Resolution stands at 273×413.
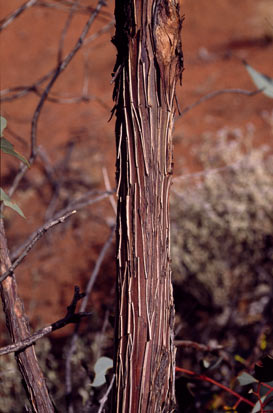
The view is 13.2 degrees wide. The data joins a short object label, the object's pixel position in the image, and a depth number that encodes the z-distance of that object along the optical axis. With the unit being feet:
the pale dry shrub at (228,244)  8.40
